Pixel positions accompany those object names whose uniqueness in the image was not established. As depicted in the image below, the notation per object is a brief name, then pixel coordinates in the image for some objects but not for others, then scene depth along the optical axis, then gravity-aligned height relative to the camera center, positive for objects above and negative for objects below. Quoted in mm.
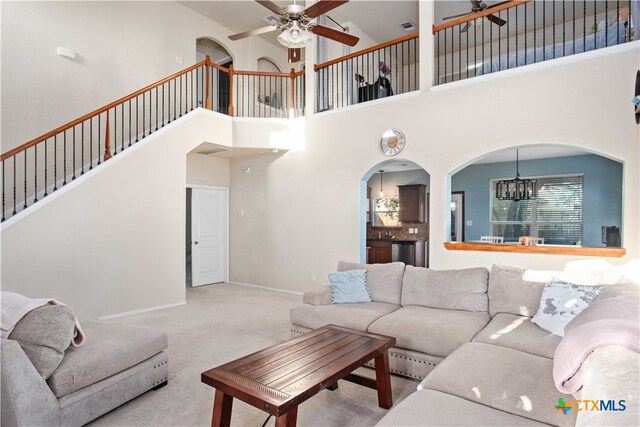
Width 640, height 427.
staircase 5180 +1438
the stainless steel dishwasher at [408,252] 8141 -844
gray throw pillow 2119 -720
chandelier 8127 +573
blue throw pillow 3824 -768
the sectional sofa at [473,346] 1308 -872
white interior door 7266 -444
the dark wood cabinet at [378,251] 8211 -849
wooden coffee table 1835 -904
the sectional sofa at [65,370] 1981 -961
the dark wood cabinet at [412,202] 9195 +291
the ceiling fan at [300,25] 3447 +1929
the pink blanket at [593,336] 1351 -469
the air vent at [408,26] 7547 +3907
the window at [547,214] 7980 -4
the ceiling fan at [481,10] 5096 +2910
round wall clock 5383 +1063
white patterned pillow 2725 -684
